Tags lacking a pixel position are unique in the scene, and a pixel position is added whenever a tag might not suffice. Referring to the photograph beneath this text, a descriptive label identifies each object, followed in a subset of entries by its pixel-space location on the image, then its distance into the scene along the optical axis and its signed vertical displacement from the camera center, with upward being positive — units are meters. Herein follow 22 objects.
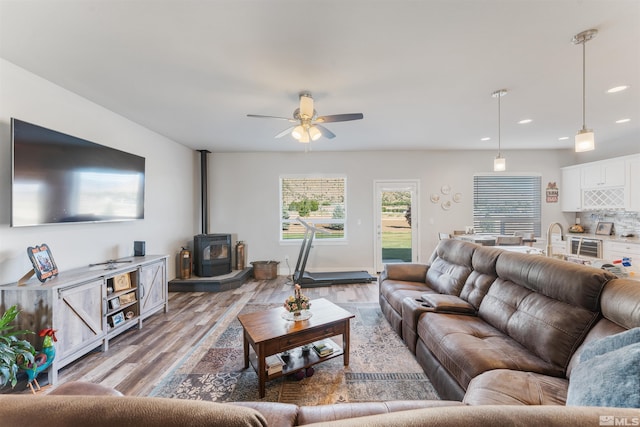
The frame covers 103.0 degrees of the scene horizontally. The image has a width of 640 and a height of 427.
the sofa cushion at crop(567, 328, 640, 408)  0.90 -0.65
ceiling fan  2.73 +1.01
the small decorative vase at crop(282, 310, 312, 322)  2.32 -0.96
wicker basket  5.48 -1.28
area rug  2.00 -1.45
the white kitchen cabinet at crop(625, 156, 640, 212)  4.34 +0.39
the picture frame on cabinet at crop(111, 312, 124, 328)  2.81 -1.19
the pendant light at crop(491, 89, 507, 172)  3.48 +0.63
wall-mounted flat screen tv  2.25 +0.35
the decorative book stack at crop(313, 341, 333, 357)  2.31 -1.28
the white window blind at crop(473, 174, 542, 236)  5.83 +0.21
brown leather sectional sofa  1.45 -0.91
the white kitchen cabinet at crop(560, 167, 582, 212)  5.39 +0.41
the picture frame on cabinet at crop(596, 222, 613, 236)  5.06 -0.39
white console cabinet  2.15 -0.89
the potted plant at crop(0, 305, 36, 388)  1.76 -1.02
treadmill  5.03 -1.36
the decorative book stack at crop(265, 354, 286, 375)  2.08 -1.28
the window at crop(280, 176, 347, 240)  5.93 +0.17
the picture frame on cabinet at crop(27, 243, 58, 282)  2.21 -0.44
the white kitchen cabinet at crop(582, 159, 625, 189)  4.59 +0.68
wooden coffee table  2.01 -1.04
